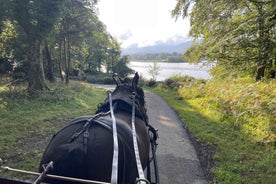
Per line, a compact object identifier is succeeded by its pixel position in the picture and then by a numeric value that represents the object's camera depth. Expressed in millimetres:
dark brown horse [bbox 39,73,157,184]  1559
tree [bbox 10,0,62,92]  8273
